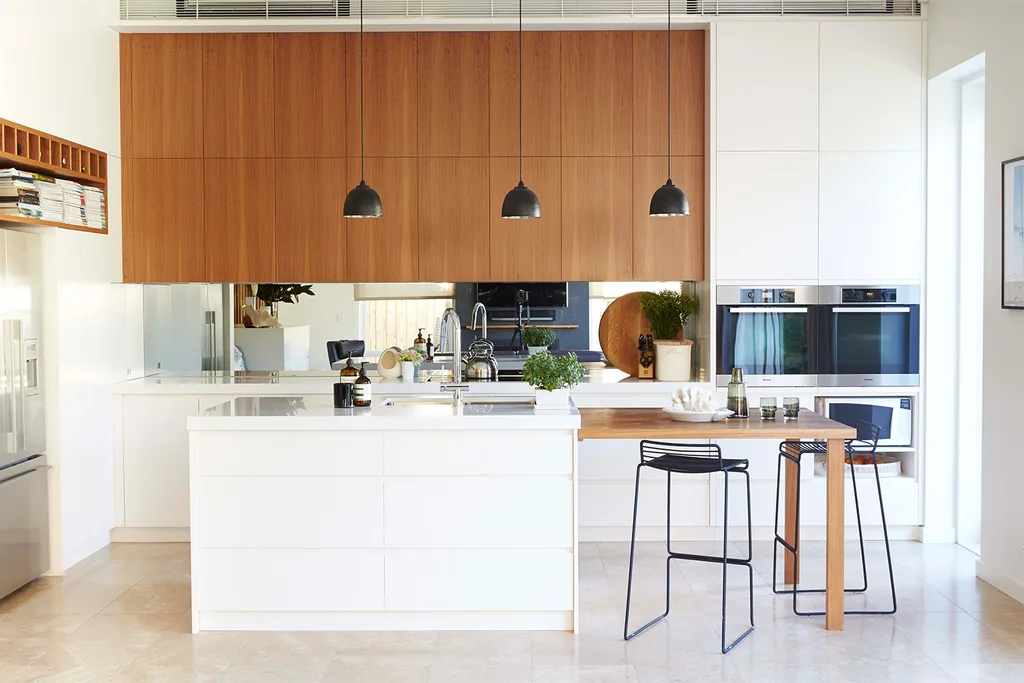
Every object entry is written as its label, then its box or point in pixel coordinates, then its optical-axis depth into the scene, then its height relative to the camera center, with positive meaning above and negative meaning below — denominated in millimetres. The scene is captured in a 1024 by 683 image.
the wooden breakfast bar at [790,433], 3920 -487
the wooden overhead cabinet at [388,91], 5730 +1377
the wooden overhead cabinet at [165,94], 5738 +1363
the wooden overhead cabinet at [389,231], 5770 +533
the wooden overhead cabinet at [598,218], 5742 +601
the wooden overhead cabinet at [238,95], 5730 +1356
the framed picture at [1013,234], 4422 +387
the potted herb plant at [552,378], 4094 -264
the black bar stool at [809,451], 4297 -643
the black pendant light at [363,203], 4574 +556
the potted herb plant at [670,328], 5750 -73
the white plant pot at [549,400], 4133 -364
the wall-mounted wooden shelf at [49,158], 4473 +836
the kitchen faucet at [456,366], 4324 -235
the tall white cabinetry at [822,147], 5520 +987
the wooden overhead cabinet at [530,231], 5754 +528
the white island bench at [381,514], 3986 -832
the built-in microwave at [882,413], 5562 -574
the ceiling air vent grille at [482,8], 5516 +1815
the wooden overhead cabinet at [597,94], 5715 +1348
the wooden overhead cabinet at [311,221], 5789 +596
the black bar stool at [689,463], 3859 -610
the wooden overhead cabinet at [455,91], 5727 +1374
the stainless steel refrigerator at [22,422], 4488 -506
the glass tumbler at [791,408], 4211 -411
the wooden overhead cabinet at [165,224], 5770 +579
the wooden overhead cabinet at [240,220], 5785 +603
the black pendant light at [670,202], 4559 +556
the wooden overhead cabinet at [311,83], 5742 +1427
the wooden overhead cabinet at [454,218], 5770 +609
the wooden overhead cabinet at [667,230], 5715 +525
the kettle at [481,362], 5004 -250
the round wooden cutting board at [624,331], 6125 -93
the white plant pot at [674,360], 5742 -265
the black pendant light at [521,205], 4551 +541
